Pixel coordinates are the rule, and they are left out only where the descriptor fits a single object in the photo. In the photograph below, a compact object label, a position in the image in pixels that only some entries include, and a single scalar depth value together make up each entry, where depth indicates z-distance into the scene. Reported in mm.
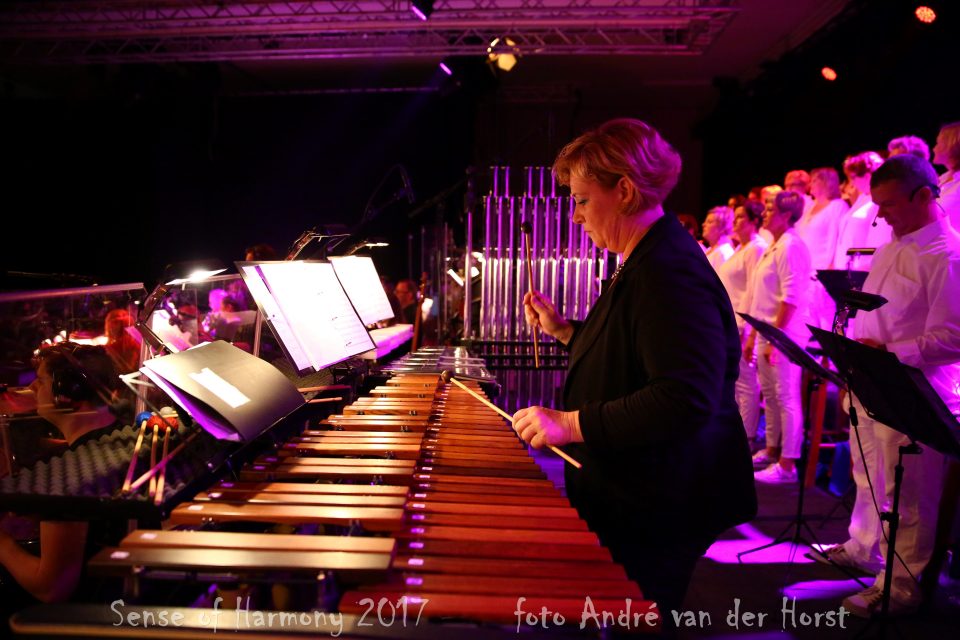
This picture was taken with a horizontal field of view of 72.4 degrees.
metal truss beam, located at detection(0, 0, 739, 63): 7254
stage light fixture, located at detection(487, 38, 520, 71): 7598
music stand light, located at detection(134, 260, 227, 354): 1956
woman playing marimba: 1501
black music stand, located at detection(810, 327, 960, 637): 2248
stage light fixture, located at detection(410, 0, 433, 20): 6668
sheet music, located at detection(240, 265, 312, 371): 2346
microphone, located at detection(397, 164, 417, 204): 3389
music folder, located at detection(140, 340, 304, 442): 1630
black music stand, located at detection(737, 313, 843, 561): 3225
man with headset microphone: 2924
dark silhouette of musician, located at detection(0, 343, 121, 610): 1716
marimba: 1245
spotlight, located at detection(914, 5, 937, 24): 4798
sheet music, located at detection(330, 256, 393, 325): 3707
